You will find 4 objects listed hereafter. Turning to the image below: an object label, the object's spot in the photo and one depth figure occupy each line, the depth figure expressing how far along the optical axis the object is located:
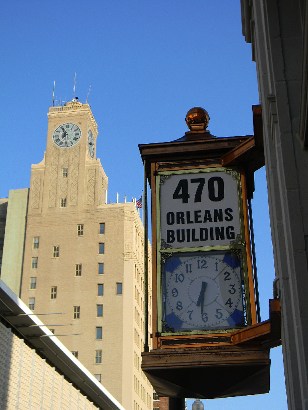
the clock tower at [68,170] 92.31
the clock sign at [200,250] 7.32
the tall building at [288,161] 5.51
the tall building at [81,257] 80.56
